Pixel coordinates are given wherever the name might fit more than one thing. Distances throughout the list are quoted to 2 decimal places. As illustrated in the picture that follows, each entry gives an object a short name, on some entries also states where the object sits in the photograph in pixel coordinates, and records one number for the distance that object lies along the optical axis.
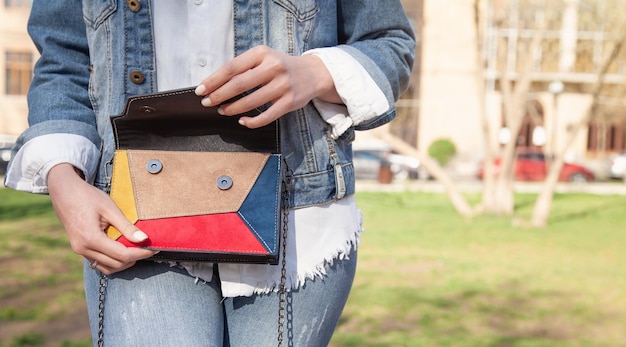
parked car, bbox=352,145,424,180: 29.88
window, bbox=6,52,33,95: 36.66
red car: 32.28
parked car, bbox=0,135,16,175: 28.17
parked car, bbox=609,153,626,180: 34.34
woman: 1.35
